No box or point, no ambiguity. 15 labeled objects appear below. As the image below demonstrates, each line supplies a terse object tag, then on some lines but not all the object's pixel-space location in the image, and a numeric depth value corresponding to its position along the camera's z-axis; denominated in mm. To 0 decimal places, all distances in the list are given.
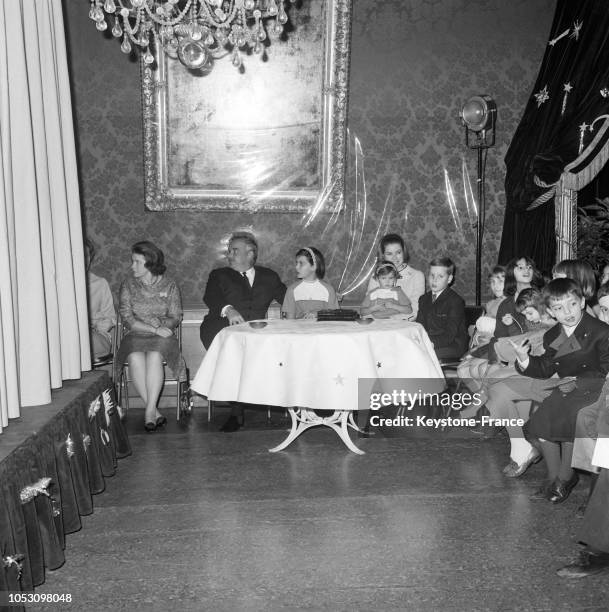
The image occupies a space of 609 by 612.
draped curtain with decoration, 5242
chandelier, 3973
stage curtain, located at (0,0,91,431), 3045
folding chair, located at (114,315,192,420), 5824
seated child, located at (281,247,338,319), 5676
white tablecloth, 4395
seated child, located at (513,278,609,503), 3701
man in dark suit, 5902
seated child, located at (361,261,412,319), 5414
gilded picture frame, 6473
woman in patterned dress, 5742
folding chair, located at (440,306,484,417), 5133
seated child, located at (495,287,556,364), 4546
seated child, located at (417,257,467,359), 5316
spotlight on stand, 6430
